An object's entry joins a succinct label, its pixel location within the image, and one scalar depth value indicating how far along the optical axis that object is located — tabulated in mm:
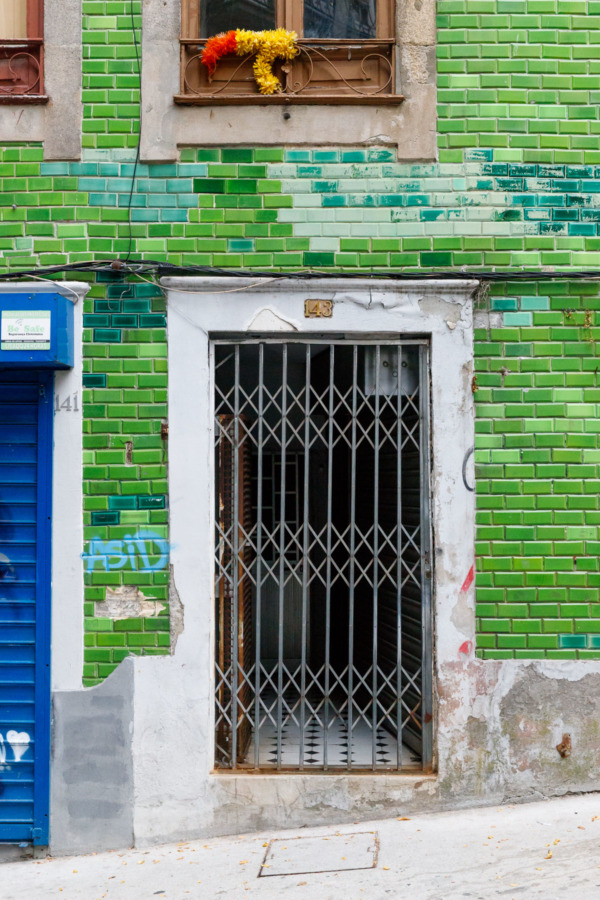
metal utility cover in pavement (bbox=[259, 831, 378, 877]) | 4254
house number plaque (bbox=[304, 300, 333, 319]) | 4957
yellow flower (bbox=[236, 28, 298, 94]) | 4949
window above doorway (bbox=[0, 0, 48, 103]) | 5059
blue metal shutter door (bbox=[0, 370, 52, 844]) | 4852
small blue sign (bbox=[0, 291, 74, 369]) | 4703
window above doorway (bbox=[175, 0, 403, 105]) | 5023
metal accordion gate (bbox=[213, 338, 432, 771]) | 4965
